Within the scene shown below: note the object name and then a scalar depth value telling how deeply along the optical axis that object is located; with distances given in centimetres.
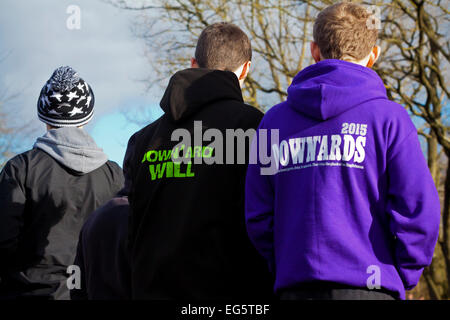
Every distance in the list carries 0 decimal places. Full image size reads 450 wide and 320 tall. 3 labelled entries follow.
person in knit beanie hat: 694
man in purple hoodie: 435
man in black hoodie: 496
